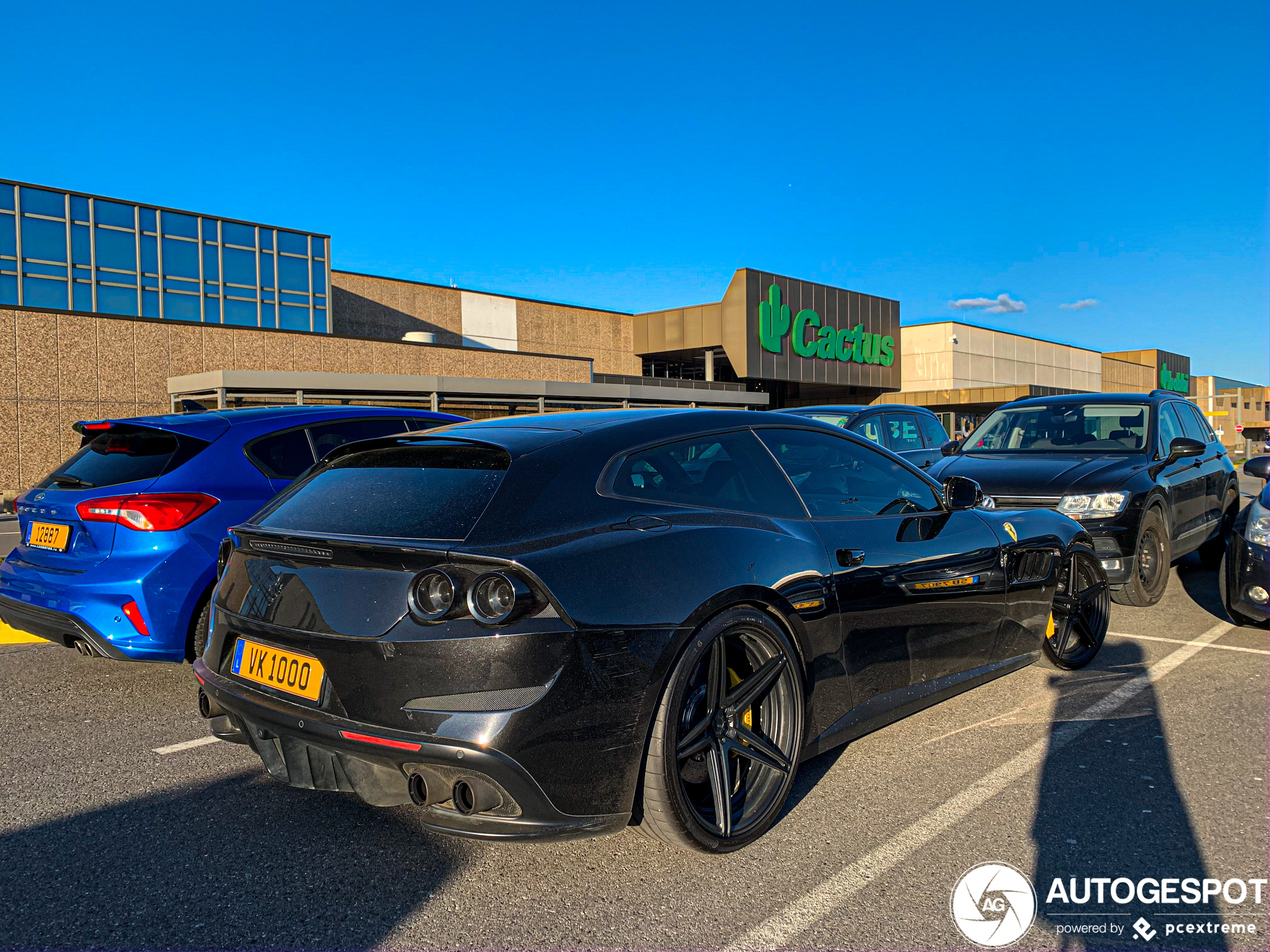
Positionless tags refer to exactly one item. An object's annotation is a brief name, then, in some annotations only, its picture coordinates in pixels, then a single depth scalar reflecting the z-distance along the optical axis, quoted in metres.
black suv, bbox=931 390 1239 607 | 6.71
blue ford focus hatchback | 4.47
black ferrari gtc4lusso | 2.53
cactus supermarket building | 20.27
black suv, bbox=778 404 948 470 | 11.43
